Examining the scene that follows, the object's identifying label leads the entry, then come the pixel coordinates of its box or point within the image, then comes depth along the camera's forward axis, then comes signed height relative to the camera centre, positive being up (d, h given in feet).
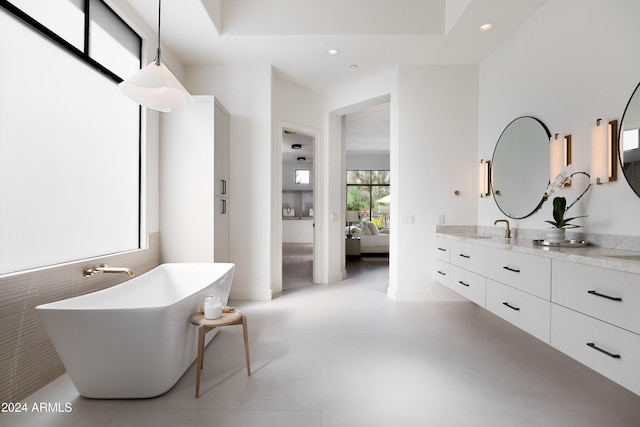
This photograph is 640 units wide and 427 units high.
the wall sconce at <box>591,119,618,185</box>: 6.76 +1.36
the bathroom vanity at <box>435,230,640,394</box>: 4.51 -1.54
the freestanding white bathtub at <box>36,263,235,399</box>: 5.19 -2.31
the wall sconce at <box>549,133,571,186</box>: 8.11 +1.55
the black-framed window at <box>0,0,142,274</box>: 5.95 +1.74
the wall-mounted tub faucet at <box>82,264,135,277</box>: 7.49 -1.42
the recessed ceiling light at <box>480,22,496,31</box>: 9.88 +5.90
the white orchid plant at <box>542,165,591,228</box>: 7.54 +0.31
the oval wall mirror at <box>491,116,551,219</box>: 9.22 +1.45
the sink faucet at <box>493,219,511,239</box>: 9.86 -0.61
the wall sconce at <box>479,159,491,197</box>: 11.80 +1.31
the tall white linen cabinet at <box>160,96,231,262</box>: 10.80 +0.97
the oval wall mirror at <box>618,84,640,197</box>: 6.25 +1.44
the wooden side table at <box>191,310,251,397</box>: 6.03 -2.26
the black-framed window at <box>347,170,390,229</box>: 32.60 +2.18
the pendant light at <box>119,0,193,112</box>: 5.60 +2.34
